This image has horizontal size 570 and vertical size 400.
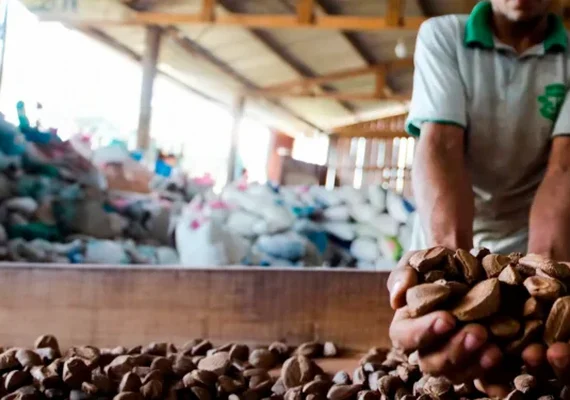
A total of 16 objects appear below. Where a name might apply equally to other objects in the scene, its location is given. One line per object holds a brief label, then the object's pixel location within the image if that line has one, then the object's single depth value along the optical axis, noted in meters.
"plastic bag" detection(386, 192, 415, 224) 3.52
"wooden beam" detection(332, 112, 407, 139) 9.04
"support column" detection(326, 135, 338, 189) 9.98
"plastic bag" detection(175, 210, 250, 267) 2.81
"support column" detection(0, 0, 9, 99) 1.81
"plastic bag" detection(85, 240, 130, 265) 2.59
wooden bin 1.46
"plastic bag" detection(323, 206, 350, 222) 3.60
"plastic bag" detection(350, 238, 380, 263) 3.42
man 1.23
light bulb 6.67
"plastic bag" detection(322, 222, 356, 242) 3.53
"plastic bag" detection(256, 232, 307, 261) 3.12
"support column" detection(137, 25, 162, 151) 5.95
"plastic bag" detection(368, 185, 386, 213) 3.62
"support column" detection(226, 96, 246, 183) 8.45
